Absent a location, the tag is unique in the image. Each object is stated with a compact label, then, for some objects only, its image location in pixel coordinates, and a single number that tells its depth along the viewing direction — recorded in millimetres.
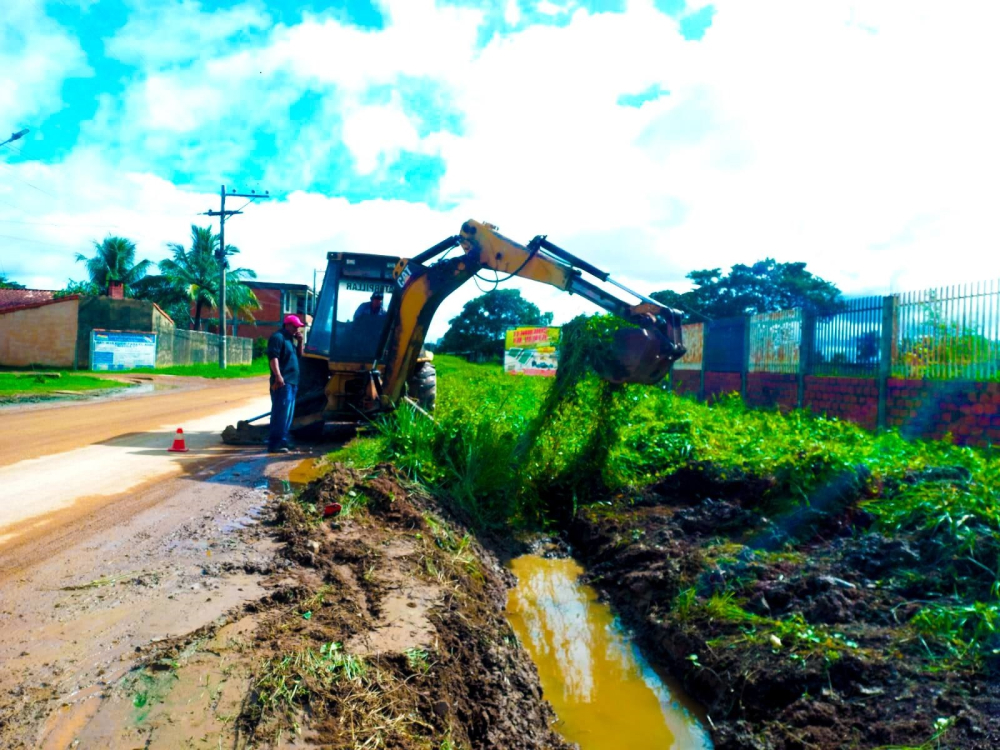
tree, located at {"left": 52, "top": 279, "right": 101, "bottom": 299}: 44162
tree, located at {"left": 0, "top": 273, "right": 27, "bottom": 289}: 53150
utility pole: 33188
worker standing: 8750
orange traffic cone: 9133
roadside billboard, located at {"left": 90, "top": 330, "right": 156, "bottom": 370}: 28656
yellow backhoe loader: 7098
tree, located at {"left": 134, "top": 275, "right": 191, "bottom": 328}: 43750
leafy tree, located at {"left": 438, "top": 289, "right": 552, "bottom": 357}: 54125
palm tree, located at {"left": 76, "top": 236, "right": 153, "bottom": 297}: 45594
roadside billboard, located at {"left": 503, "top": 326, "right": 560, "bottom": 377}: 26359
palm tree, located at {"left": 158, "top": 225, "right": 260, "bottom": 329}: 43219
